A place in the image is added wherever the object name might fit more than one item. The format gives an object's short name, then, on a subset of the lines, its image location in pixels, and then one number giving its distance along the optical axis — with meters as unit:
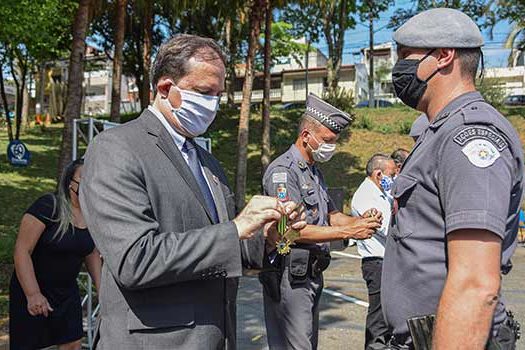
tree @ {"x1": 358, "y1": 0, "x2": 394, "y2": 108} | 28.09
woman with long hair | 3.60
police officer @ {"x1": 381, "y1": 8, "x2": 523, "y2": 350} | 1.68
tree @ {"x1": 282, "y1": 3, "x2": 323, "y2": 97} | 29.35
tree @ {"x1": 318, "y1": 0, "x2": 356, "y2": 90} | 25.62
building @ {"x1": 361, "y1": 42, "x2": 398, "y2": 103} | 48.65
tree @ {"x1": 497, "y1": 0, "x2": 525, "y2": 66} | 24.23
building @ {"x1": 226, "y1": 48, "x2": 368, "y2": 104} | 55.59
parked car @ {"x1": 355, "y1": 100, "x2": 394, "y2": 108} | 37.29
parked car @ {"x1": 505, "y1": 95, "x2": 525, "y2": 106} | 37.59
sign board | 10.81
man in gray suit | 1.84
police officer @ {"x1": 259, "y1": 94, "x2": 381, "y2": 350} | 3.60
